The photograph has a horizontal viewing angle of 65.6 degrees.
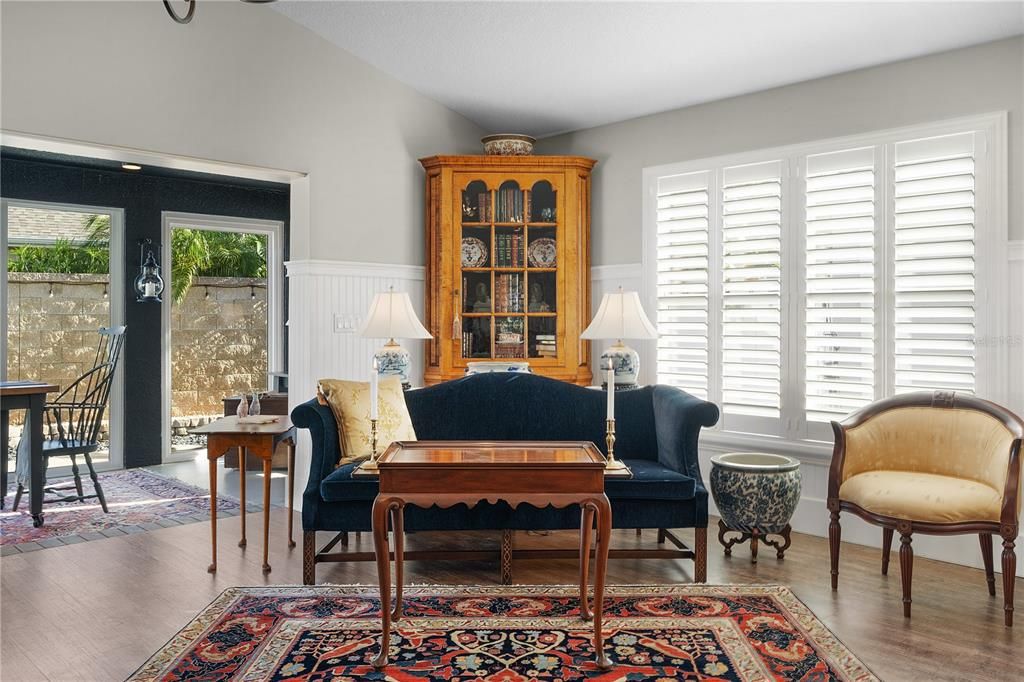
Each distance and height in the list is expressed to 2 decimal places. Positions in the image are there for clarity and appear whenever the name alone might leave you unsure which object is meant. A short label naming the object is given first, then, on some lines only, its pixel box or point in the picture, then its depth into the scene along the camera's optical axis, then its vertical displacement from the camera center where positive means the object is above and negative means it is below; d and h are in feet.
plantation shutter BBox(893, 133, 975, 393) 12.82 +1.33
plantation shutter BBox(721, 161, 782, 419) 15.10 +1.04
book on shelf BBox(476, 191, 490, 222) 17.51 +3.00
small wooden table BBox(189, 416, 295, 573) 12.36 -1.58
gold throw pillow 12.75 -1.25
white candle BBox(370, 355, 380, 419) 10.28 -0.68
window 12.84 +1.30
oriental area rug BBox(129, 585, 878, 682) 8.93 -3.66
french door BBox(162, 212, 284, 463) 22.74 +0.75
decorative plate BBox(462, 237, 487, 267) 17.53 +1.97
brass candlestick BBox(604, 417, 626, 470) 10.53 -1.49
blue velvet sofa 11.85 -2.18
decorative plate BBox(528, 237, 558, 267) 17.54 +1.97
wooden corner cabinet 17.31 +1.72
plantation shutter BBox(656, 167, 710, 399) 16.11 +1.25
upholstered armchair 10.61 -1.91
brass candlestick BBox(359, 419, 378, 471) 10.21 -1.67
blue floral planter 12.84 -2.49
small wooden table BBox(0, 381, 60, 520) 15.02 -1.54
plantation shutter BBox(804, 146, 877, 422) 13.92 +1.09
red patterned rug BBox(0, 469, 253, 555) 14.57 -3.57
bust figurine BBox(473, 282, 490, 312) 17.56 +0.86
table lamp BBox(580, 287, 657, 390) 14.23 +0.41
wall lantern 21.53 +1.71
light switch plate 16.61 +0.38
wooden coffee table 9.23 -1.70
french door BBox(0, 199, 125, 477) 20.12 +1.20
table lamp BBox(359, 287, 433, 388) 13.79 +0.38
